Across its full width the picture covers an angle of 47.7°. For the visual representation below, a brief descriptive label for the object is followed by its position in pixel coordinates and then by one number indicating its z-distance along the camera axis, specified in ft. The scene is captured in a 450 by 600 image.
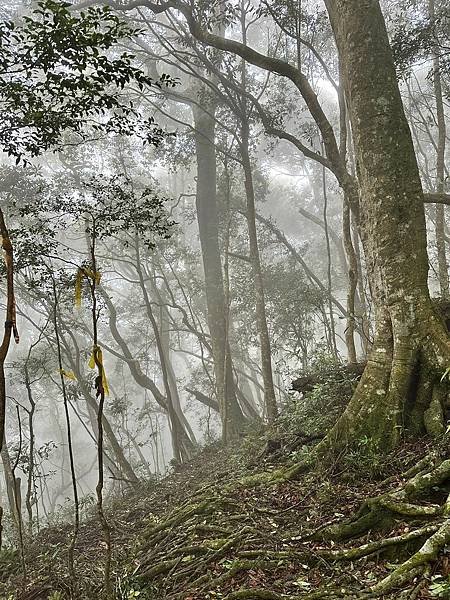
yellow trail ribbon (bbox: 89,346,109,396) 10.01
